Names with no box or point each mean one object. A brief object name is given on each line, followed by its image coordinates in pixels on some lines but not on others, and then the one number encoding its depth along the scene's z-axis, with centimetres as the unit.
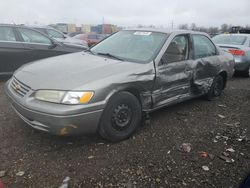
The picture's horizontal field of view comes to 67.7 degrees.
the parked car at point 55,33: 829
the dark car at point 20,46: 470
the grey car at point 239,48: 593
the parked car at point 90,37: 1295
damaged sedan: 221
